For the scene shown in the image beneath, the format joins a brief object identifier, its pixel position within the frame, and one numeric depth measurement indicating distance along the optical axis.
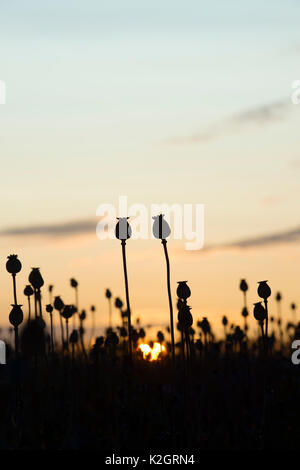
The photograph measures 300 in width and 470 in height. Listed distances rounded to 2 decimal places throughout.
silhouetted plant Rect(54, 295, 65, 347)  11.10
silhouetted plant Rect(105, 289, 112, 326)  14.30
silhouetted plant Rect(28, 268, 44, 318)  9.39
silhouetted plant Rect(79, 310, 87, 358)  13.71
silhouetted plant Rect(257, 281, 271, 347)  8.66
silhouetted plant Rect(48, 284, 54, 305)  13.12
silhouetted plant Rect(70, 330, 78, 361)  11.02
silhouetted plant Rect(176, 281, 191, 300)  8.65
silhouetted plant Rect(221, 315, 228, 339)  14.69
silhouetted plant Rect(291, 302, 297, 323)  18.22
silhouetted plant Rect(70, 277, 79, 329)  13.33
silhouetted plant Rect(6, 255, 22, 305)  8.97
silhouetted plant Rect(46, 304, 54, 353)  10.82
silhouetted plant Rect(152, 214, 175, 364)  8.28
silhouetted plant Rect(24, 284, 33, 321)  10.22
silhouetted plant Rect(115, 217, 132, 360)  8.61
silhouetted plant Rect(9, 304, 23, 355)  8.42
